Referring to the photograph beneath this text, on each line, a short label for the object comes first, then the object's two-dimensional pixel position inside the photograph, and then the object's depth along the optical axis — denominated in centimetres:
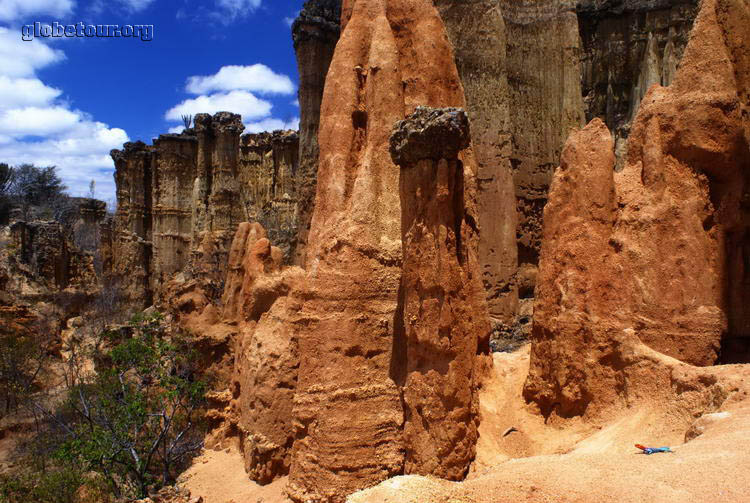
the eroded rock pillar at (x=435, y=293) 529
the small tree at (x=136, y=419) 939
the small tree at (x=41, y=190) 3819
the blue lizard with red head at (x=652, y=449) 399
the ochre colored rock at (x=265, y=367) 743
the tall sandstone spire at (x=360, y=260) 592
